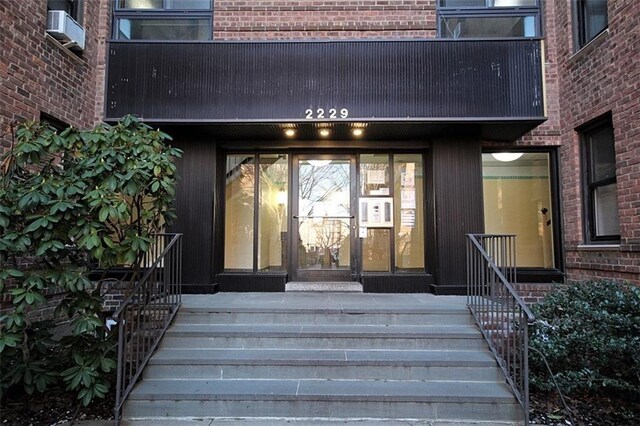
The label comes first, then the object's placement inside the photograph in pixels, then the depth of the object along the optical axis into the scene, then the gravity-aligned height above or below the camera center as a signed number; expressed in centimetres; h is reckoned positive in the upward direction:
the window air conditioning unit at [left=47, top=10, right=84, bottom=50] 506 +284
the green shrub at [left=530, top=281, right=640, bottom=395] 350 -103
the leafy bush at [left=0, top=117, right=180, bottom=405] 320 +7
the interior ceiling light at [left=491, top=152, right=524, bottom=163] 630 +132
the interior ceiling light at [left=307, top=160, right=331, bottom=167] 636 +121
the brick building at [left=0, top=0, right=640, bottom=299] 514 +158
